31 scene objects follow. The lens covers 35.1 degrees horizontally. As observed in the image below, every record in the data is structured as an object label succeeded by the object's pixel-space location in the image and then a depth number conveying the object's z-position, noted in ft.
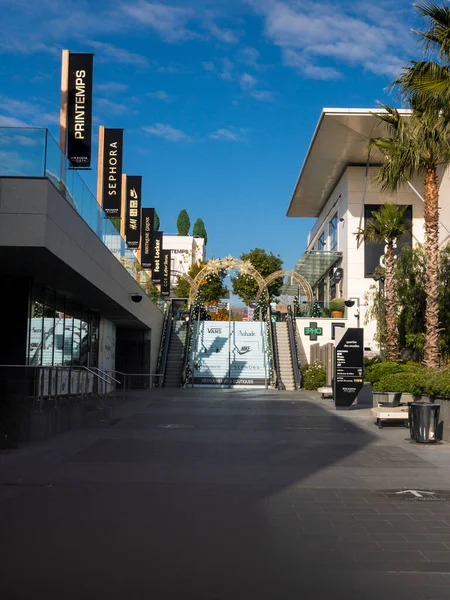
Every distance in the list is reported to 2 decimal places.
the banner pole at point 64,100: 66.44
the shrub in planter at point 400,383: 61.62
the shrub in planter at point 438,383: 50.44
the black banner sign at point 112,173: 87.33
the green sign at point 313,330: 133.90
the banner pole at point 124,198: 110.93
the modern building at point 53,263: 45.85
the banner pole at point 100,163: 88.79
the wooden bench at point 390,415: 57.77
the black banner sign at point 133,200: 108.88
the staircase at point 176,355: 123.95
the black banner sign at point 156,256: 147.79
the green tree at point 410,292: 98.48
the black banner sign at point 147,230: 128.77
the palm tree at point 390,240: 89.20
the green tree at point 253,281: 246.68
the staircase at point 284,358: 119.96
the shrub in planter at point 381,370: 78.43
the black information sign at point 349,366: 76.89
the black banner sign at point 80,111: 64.39
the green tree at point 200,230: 450.54
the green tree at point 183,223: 461.16
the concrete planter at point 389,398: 69.40
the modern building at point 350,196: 131.23
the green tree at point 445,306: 95.91
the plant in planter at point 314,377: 112.88
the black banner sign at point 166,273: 164.66
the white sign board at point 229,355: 122.21
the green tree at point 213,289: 251.39
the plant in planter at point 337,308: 140.05
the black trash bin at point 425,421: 47.96
